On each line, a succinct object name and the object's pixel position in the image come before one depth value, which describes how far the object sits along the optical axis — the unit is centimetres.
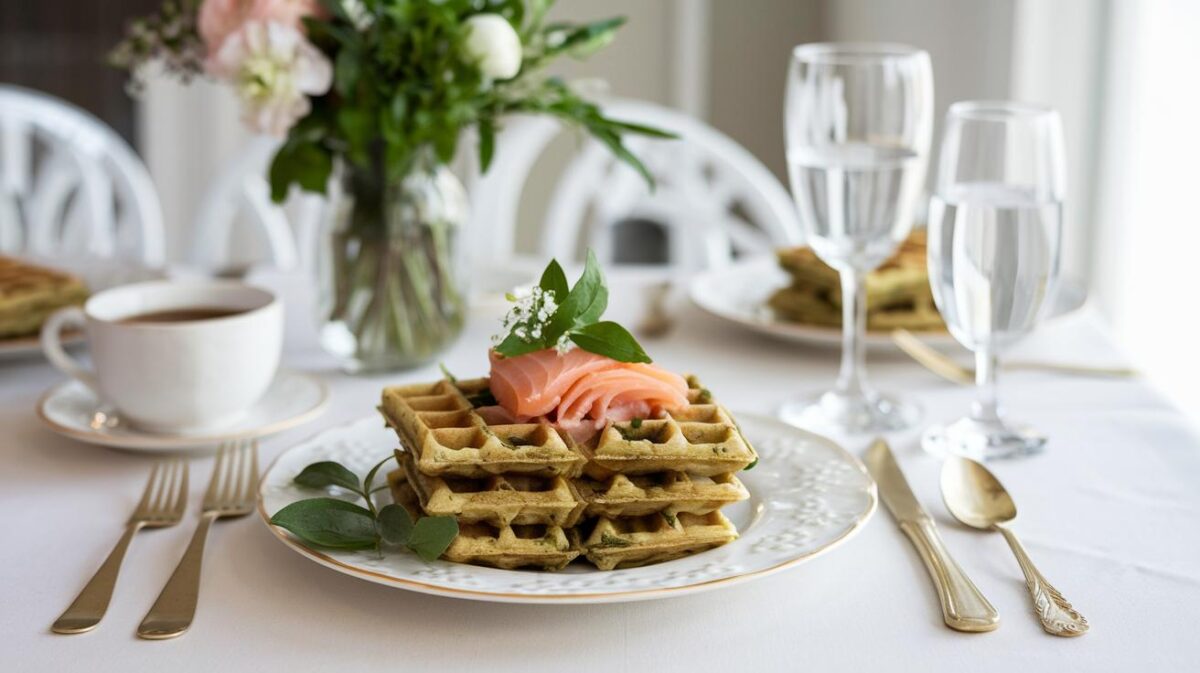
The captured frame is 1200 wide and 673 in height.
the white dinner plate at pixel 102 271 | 156
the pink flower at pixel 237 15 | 118
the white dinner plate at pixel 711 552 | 74
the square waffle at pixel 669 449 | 80
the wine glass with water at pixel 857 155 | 115
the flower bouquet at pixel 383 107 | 118
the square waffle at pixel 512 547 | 78
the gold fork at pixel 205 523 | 77
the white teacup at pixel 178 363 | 108
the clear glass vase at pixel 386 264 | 130
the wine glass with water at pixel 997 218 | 101
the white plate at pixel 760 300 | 138
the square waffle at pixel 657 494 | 79
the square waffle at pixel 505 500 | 77
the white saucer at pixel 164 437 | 108
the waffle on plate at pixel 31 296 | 135
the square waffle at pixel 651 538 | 79
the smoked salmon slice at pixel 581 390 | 83
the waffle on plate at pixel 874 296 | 139
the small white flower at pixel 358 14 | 118
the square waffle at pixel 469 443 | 79
